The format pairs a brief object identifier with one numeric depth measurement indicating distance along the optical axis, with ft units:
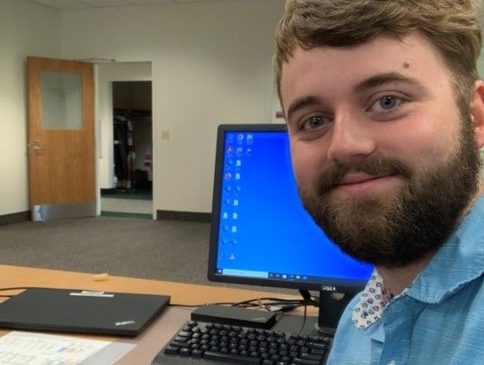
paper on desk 3.41
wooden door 20.80
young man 1.87
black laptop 3.89
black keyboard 3.27
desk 3.99
